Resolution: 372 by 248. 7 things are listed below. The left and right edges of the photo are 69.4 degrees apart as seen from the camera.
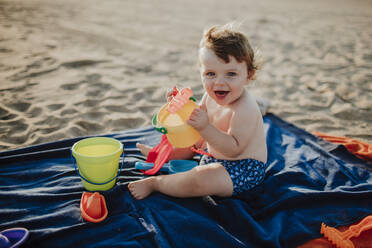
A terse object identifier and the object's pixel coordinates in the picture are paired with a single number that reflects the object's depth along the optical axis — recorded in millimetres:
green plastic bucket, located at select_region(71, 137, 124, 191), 1658
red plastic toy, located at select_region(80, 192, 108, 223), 1604
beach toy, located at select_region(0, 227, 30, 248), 1381
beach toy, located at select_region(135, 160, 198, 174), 2041
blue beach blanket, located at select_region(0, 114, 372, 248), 1539
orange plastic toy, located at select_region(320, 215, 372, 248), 1538
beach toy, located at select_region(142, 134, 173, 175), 1868
